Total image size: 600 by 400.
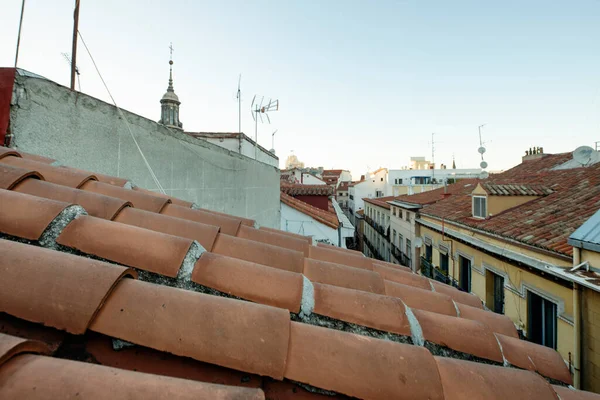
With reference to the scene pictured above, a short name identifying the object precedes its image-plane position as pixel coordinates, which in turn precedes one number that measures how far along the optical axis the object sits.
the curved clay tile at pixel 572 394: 1.39
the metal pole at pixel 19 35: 3.47
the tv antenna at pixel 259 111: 12.55
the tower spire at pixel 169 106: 17.83
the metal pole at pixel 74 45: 4.21
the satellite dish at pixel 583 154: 8.19
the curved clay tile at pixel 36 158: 2.28
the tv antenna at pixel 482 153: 15.45
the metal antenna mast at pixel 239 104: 10.88
